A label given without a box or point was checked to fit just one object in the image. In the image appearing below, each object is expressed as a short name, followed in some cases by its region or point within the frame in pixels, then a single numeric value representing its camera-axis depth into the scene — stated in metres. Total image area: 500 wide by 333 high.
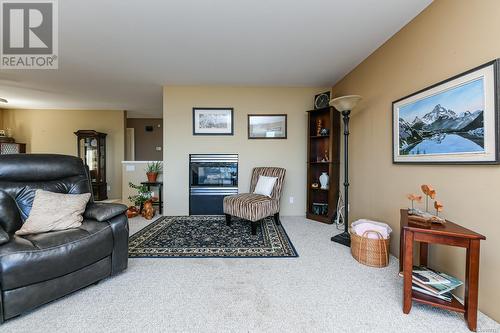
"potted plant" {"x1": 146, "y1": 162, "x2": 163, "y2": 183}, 4.38
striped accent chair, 3.01
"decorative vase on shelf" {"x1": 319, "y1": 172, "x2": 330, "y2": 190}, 3.70
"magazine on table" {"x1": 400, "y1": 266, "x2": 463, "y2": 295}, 1.46
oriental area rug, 2.40
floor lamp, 2.69
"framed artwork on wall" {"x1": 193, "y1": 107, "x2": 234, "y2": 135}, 4.04
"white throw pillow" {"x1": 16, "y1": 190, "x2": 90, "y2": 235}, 1.72
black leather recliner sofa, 1.38
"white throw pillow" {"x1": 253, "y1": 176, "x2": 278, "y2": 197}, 3.44
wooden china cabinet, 5.50
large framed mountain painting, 1.41
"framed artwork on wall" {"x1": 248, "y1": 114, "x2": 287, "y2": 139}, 4.06
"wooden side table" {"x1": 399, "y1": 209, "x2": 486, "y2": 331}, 1.32
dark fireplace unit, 4.05
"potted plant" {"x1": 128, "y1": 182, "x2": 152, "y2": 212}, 3.97
